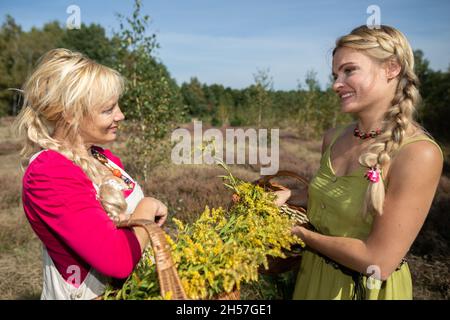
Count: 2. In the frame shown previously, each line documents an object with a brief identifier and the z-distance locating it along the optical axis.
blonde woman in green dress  1.49
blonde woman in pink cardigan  1.31
